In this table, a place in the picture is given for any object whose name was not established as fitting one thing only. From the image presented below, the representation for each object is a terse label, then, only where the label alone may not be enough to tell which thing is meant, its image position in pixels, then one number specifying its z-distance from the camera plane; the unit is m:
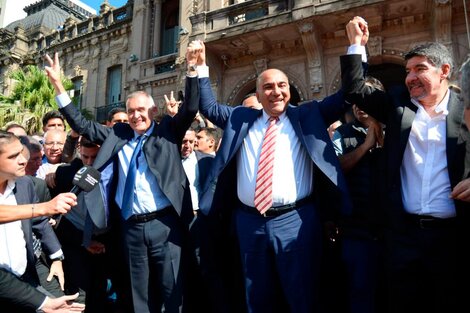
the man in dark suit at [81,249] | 3.84
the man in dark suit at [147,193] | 3.13
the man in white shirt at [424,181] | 2.30
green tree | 11.72
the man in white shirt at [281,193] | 2.67
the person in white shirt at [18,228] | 2.78
